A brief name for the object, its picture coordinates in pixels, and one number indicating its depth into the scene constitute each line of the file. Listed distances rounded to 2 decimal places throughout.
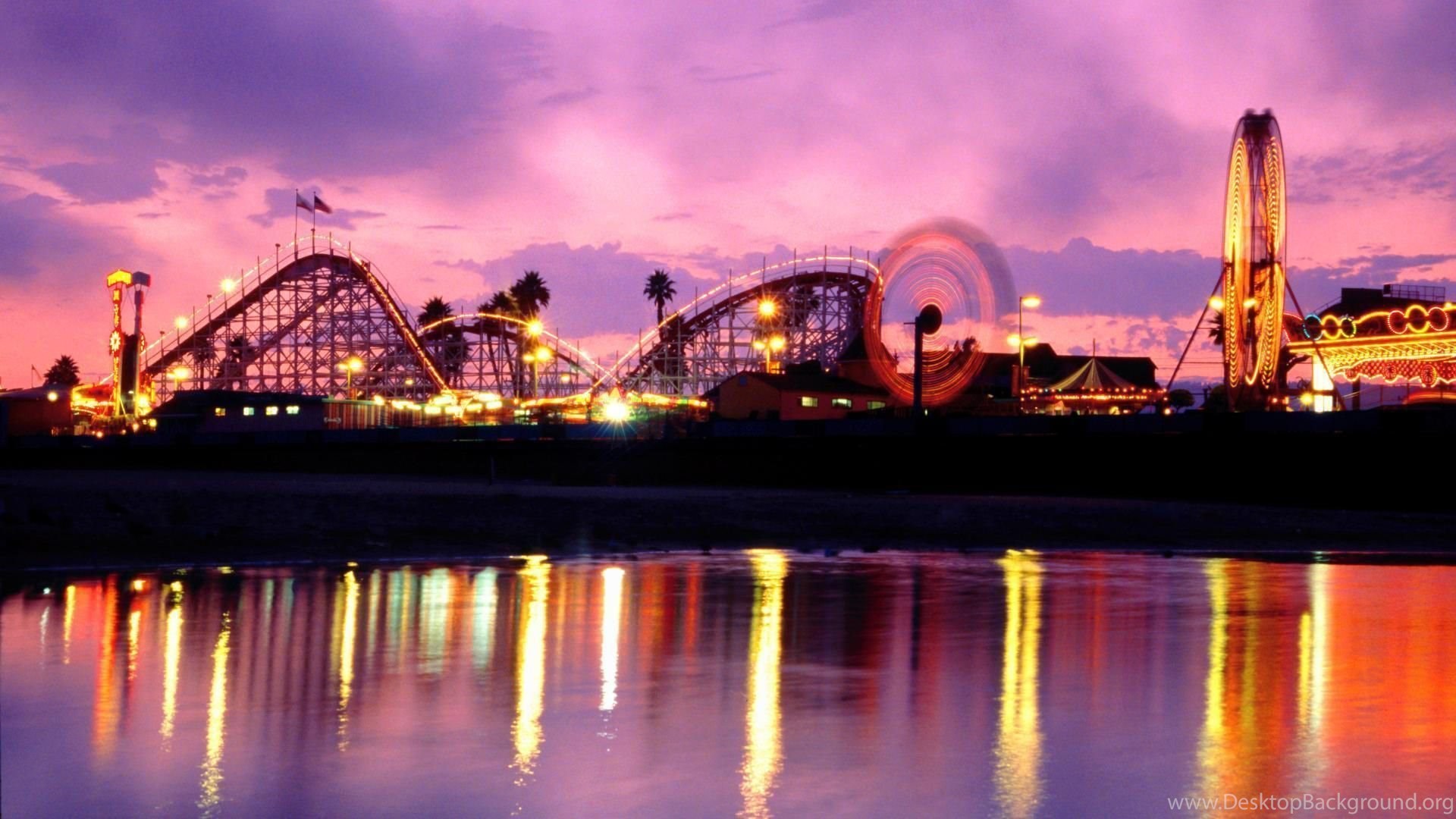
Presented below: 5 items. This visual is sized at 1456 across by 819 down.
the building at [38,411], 104.25
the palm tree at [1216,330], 118.69
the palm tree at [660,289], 129.88
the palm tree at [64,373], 180.00
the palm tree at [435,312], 127.79
